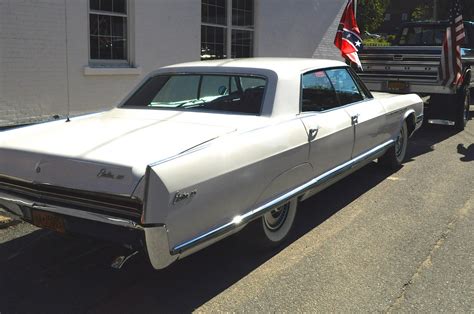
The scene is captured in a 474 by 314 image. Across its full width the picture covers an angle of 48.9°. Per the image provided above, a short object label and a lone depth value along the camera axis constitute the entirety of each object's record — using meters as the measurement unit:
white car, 2.94
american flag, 8.77
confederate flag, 8.39
